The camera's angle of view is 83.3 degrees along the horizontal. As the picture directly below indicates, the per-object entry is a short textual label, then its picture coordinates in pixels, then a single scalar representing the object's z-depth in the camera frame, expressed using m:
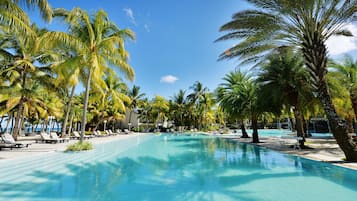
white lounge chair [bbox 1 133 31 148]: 10.43
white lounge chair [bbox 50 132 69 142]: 14.98
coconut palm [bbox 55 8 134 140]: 10.80
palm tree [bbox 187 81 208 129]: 39.19
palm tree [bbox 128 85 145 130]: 38.29
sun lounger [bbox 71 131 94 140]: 20.13
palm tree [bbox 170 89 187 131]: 40.97
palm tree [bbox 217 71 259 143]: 15.23
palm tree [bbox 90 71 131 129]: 22.06
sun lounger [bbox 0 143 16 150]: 10.11
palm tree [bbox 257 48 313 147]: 10.90
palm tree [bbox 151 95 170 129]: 40.84
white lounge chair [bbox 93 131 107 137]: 24.83
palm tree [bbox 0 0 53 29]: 6.32
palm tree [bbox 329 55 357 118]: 14.16
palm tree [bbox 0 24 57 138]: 12.33
